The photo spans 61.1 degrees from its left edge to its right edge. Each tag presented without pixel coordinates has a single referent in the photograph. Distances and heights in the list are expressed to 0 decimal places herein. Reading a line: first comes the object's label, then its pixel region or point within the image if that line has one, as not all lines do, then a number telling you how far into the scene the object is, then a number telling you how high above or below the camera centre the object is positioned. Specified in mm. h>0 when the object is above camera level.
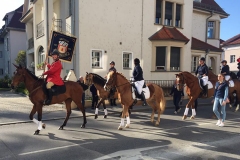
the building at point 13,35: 30688 +5390
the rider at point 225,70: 11883 +193
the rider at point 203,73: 10148 +1
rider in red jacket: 6969 -136
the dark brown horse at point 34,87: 7000 -568
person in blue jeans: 8141 -922
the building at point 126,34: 14180 +2973
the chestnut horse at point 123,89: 7458 -658
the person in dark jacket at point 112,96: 9352 -1148
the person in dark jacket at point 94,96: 11367 -1377
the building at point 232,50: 36781 +4256
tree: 26469 +1777
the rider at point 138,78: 8055 -232
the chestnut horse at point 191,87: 9374 -667
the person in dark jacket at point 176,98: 11055 -1392
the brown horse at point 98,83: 9172 -515
